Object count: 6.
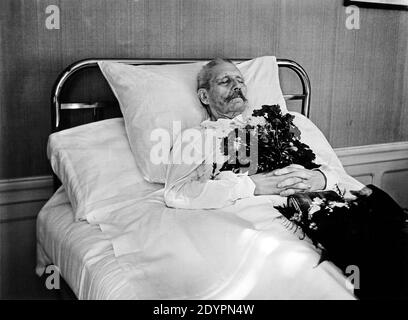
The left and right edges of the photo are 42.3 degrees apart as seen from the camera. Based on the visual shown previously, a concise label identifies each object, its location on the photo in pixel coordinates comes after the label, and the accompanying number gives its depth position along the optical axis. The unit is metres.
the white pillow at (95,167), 1.92
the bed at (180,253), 1.41
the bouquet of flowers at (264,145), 1.90
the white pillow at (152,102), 2.03
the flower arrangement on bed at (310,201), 1.43
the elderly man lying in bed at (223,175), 1.80
